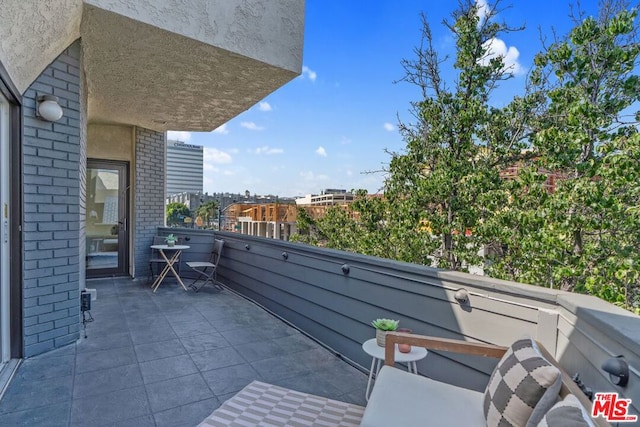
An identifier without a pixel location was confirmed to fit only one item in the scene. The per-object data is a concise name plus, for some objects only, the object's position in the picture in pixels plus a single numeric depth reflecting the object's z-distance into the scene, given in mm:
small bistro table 5586
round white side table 2082
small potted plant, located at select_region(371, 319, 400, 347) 2252
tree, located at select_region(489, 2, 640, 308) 3297
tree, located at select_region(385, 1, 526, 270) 5105
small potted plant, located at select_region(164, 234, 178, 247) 5859
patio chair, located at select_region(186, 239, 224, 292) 5629
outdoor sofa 1195
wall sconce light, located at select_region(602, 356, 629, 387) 1079
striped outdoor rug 2127
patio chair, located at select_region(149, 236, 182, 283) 6285
